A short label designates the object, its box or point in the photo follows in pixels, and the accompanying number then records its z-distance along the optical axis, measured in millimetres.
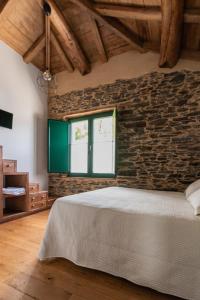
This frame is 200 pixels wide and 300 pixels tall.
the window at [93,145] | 4281
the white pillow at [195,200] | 1610
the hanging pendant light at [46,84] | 4830
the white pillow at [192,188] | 2373
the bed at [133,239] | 1472
